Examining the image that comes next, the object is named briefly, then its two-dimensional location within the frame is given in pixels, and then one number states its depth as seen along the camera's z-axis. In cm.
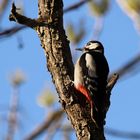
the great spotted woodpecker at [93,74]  613
